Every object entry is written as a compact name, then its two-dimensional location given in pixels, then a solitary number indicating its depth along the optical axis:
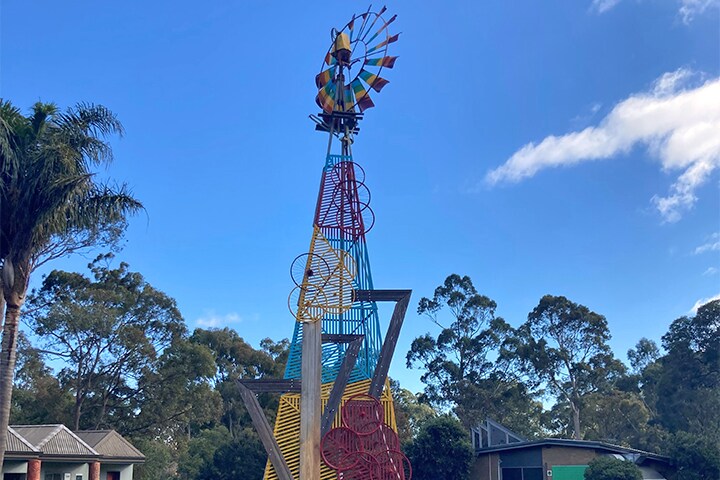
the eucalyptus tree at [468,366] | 36.91
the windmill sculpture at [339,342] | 13.15
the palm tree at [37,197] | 10.73
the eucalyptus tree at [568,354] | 37.00
